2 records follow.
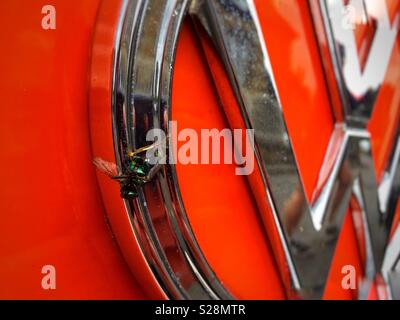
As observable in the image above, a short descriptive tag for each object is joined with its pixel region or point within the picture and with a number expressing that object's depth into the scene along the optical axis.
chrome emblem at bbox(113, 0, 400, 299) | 0.13
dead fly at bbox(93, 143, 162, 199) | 0.12
